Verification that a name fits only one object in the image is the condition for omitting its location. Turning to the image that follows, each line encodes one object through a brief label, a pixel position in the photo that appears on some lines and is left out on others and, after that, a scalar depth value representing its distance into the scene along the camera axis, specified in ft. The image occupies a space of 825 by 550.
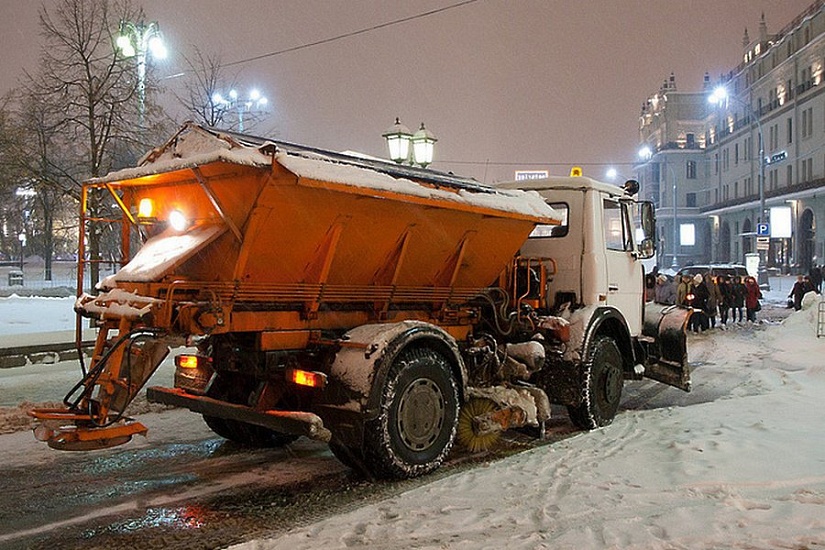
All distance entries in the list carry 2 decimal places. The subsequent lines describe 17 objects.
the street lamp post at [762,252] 121.07
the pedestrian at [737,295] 78.48
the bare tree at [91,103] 56.03
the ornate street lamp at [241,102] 66.54
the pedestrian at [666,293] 78.98
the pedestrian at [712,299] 71.46
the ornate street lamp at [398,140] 42.04
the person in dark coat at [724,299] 76.95
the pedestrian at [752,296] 78.54
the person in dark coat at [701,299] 70.54
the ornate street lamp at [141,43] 55.36
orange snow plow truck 18.21
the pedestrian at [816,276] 95.86
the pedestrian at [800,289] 82.07
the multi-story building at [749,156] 171.73
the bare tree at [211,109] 64.90
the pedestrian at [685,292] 71.82
